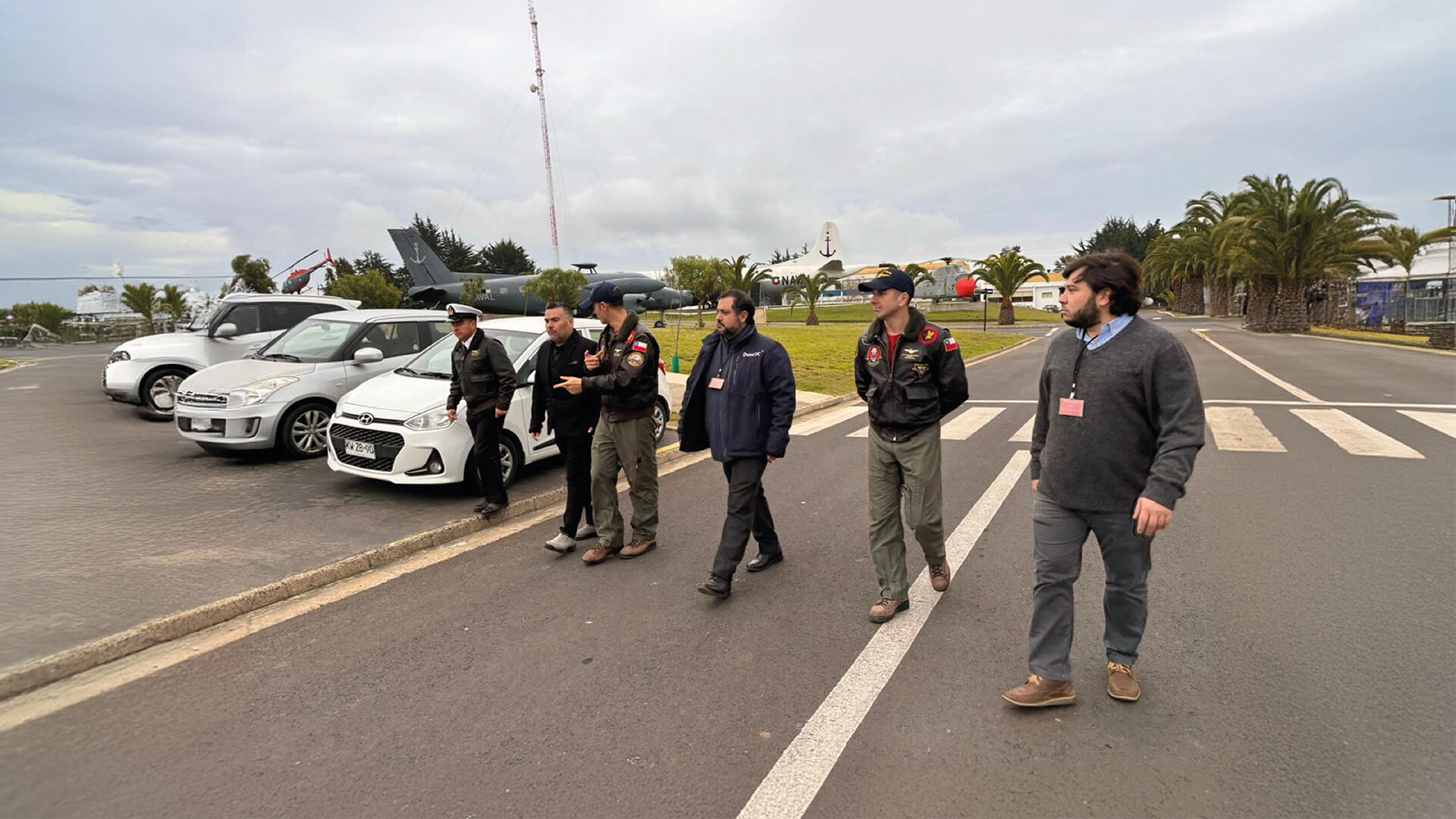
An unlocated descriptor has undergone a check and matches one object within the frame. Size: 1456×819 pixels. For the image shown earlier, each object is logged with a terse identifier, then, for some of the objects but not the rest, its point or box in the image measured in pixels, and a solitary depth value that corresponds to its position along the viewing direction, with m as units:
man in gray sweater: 2.87
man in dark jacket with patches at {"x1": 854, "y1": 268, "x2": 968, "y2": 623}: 4.01
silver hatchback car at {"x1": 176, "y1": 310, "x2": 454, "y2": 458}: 7.85
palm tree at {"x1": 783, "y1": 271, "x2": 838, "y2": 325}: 50.16
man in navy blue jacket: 4.39
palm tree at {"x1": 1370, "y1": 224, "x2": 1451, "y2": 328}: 33.47
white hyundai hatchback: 6.36
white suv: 11.01
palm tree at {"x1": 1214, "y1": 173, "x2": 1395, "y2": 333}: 33.19
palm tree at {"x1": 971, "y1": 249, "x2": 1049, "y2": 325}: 45.44
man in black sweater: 5.30
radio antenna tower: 51.22
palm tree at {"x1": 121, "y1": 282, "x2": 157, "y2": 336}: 44.69
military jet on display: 41.44
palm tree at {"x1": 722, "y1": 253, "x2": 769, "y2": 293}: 44.25
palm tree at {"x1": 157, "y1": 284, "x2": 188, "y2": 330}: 45.38
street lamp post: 24.33
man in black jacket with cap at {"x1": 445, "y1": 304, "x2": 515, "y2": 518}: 5.73
